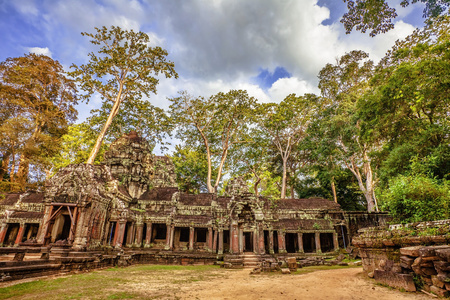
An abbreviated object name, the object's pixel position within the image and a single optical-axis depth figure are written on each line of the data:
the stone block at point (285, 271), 10.27
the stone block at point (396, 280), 5.47
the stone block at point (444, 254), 4.64
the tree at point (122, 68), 21.69
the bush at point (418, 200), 7.55
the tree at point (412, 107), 11.80
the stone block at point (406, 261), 5.59
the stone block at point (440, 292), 4.68
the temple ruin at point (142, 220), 15.45
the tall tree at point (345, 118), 23.72
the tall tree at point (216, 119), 27.61
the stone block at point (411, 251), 5.40
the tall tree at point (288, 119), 29.22
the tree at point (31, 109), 23.12
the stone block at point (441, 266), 4.68
